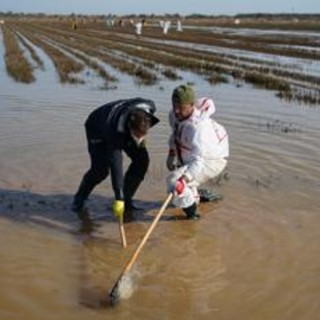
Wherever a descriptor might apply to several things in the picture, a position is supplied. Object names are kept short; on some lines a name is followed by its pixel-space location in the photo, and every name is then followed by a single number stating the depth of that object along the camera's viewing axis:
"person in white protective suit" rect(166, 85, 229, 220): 6.26
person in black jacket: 6.04
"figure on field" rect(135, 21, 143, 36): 54.22
